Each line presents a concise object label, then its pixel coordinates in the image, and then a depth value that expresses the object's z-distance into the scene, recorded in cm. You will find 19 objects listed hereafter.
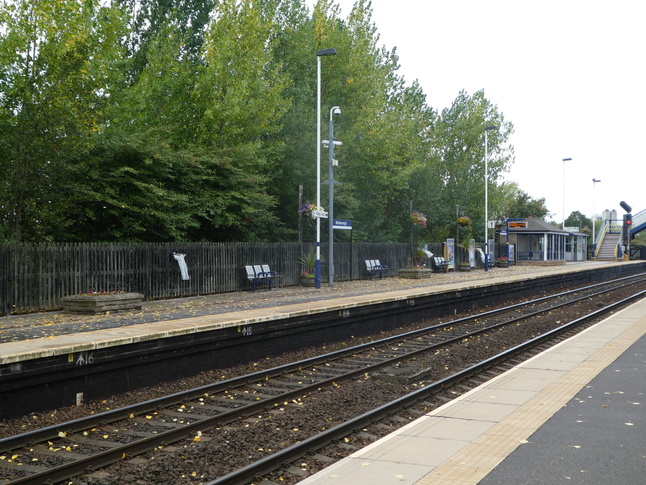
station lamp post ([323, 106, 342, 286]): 2700
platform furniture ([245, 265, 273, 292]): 2373
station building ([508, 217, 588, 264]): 5509
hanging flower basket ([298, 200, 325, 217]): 2759
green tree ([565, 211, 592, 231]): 10881
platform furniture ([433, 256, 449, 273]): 3960
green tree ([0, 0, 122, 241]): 1761
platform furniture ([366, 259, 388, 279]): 3225
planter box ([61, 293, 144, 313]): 1584
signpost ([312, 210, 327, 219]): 2580
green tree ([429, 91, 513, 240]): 5541
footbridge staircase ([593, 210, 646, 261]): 7025
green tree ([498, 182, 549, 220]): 7769
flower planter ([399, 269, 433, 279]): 3394
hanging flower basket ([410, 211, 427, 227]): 3748
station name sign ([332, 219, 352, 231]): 2755
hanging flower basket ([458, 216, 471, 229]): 4722
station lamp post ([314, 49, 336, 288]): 2539
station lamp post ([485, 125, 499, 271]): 4266
